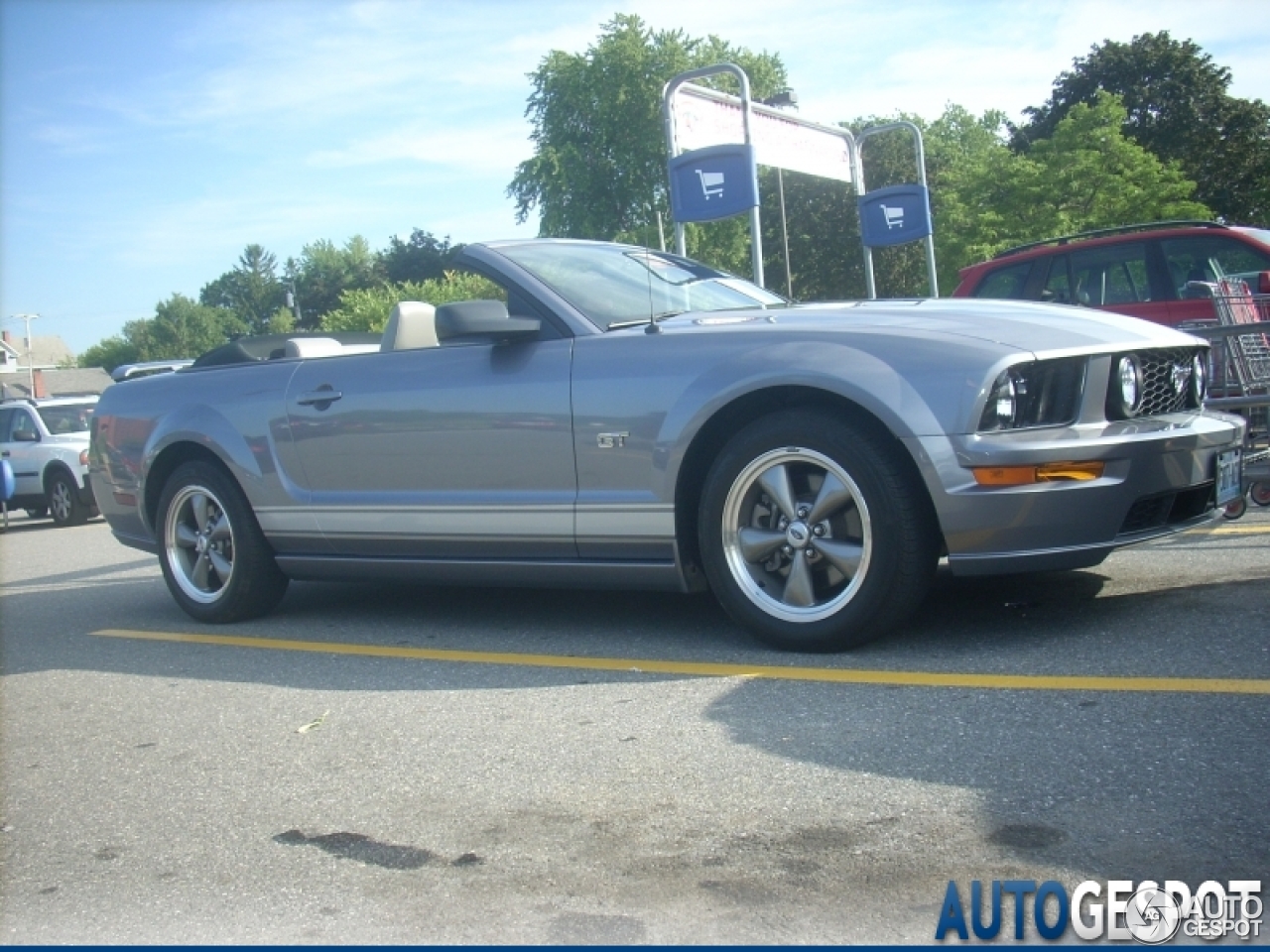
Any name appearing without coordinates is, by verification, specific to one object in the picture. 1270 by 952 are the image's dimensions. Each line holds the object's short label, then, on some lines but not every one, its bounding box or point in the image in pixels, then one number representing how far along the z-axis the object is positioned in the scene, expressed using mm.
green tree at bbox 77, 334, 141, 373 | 129125
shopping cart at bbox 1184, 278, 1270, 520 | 5941
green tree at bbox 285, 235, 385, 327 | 73688
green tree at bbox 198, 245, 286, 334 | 126475
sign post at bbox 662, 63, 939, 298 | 11031
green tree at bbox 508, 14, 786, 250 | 53000
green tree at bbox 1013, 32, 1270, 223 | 47156
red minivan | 10766
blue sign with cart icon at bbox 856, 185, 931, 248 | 13070
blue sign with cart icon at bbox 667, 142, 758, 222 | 10906
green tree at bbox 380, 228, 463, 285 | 60212
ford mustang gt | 4180
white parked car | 17391
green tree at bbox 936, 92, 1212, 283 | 38531
